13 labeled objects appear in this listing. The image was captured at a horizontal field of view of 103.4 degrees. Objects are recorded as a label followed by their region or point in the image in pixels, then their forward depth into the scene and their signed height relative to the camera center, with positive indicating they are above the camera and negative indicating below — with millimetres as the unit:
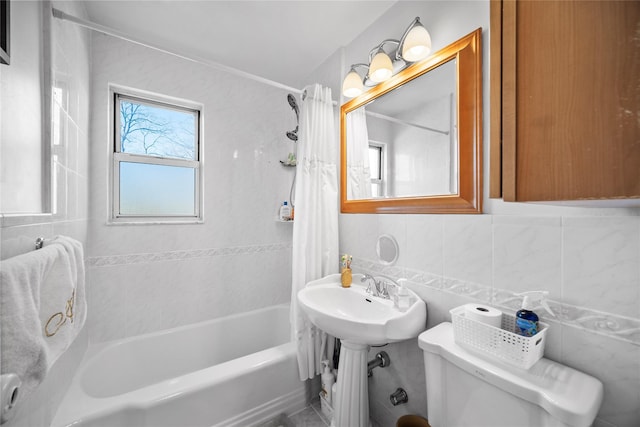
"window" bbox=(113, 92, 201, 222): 1827 +392
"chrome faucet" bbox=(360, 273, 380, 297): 1382 -408
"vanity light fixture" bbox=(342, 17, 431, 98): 1181 +801
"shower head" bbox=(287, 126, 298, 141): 2105 +649
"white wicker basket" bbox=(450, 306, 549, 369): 738 -404
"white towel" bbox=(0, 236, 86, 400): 544 -244
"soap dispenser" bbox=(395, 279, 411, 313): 1188 -407
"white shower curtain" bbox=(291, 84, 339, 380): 1575 +2
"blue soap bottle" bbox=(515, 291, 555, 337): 795 -334
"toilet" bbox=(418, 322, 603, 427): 641 -501
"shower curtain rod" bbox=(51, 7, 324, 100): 998 +834
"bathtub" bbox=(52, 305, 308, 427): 1137 -955
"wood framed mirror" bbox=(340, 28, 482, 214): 1062 +380
